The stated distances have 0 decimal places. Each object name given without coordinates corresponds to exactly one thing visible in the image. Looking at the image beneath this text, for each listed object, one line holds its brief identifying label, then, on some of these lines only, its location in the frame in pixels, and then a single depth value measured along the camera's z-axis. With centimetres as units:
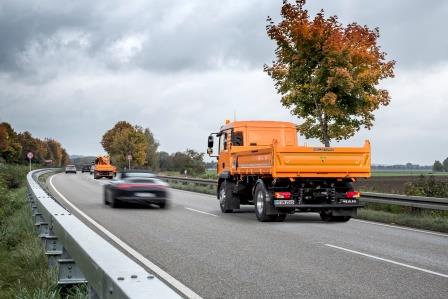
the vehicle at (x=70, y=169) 7824
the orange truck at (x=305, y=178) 1448
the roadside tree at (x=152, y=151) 12300
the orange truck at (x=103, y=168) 5968
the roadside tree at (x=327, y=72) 2806
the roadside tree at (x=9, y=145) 12044
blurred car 1939
